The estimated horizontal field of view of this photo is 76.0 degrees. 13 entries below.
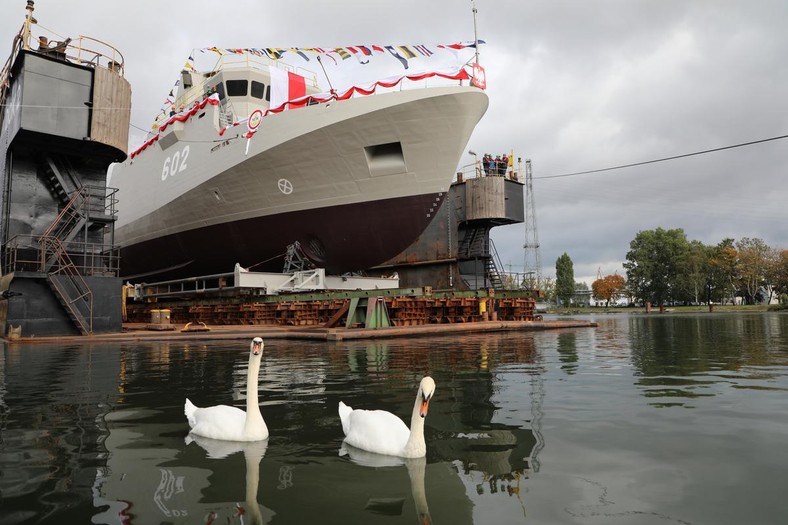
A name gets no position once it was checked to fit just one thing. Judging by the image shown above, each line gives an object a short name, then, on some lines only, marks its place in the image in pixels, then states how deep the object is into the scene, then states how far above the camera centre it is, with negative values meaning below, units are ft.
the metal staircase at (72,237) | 55.06 +8.44
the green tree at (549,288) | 404.18 +7.79
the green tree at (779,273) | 248.93 +10.11
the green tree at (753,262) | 254.47 +15.86
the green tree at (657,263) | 292.38 +18.90
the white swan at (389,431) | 12.46 -3.60
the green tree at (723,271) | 264.31 +12.58
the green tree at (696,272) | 274.16 +12.62
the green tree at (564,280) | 361.30 +12.47
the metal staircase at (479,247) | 120.98 +12.41
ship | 64.59 +18.52
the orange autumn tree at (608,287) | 411.95 +7.62
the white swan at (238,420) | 14.90 -3.55
